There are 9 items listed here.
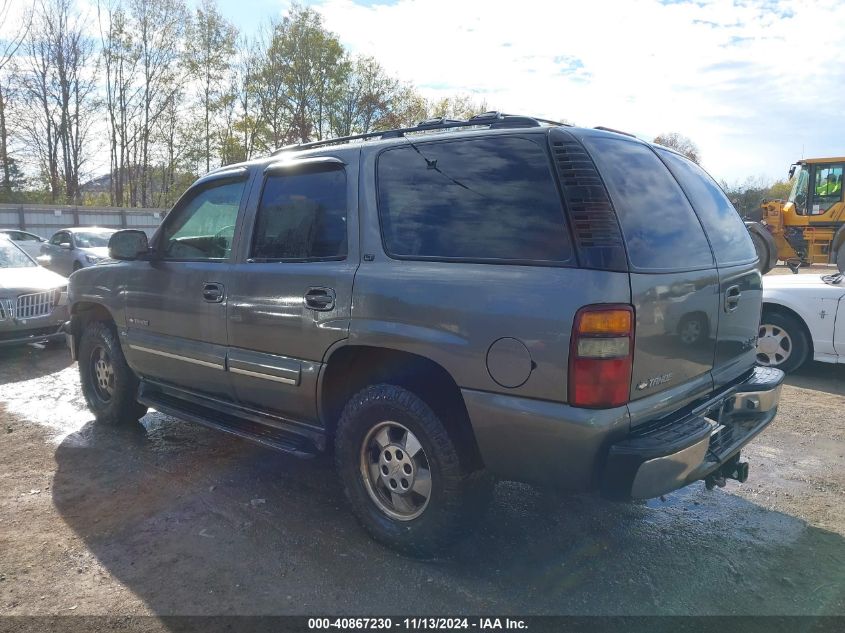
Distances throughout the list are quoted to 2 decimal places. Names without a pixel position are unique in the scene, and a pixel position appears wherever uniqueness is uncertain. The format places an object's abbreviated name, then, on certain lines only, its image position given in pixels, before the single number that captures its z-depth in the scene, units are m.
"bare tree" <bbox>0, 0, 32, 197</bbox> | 27.84
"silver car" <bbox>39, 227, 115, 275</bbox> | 15.67
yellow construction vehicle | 17.44
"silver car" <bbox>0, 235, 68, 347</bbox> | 7.45
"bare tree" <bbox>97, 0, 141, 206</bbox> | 32.50
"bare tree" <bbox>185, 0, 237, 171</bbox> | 34.28
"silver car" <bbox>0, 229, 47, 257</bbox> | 18.50
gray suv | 2.45
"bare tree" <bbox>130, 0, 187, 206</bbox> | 32.88
